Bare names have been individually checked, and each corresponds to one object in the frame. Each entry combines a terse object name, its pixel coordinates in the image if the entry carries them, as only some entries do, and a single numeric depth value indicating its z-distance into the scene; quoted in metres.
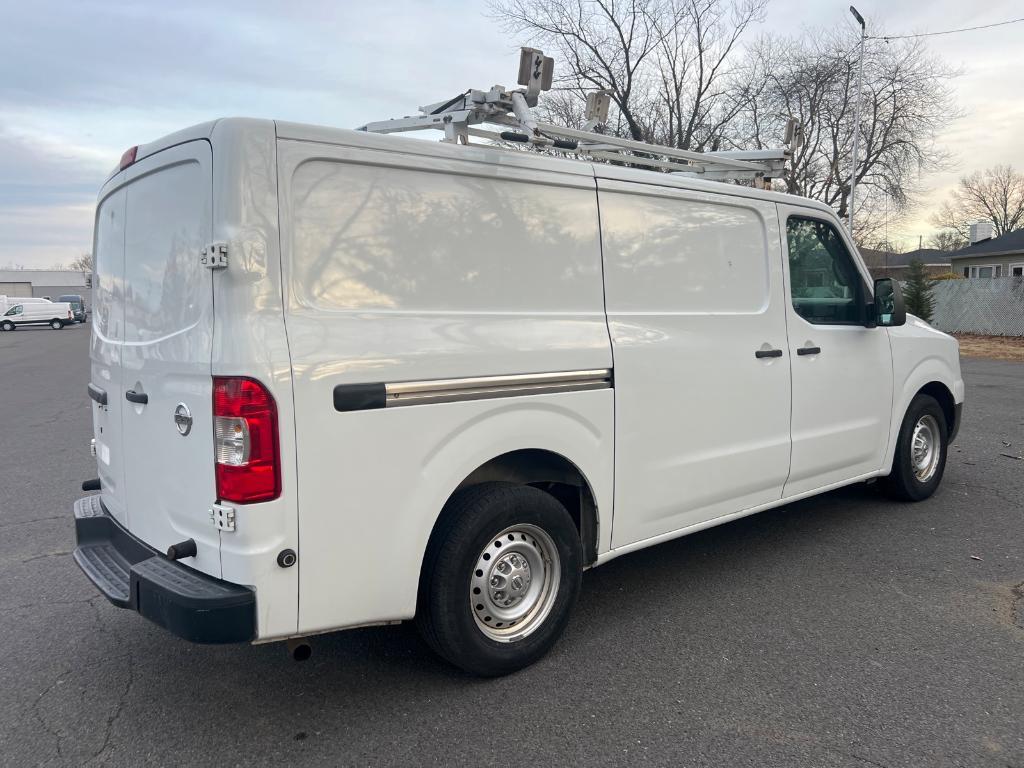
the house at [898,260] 44.48
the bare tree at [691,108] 31.25
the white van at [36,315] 45.16
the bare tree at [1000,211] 61.97
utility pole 24.34
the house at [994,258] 33.84
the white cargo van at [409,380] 2.65
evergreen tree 22.98
